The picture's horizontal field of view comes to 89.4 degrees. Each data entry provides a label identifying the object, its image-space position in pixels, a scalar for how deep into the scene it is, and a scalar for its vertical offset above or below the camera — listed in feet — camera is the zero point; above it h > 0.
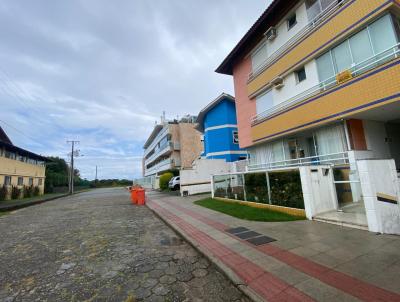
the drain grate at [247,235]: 19.13 -5.49
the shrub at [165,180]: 99.14 +1.34
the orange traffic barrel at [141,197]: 53.83 -3.37
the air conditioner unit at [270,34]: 42.57 +30.21
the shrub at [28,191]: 97.91 +0.15
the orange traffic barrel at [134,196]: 56.29 -3.14
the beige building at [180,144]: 118.73 +22.71
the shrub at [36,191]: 107.16 -0.06
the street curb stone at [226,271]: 10.30 -5.79
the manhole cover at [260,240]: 17.27 -5.53
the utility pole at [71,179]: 137.83 +6.35
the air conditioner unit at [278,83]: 41.45 +19.27
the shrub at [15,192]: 86.99 +0.05
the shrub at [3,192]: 77.97 +0.20
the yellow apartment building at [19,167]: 84.34 +12.06
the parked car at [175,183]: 87.92 -0.43
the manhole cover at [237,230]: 20.96 -5.45
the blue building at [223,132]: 82.69 +19.55
